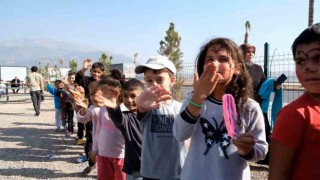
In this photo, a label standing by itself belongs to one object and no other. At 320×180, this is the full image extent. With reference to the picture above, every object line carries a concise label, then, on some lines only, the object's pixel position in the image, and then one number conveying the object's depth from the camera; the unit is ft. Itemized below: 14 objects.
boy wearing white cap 7.13
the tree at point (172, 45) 45.19
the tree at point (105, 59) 72.46
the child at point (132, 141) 8.57
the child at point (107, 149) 10.26
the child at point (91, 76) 16.32
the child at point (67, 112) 26.61
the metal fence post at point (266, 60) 18.10
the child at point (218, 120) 4.94
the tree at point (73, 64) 107.57
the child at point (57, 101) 26.32
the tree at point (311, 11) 32.22
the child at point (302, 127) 3.98
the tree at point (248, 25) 88.48
